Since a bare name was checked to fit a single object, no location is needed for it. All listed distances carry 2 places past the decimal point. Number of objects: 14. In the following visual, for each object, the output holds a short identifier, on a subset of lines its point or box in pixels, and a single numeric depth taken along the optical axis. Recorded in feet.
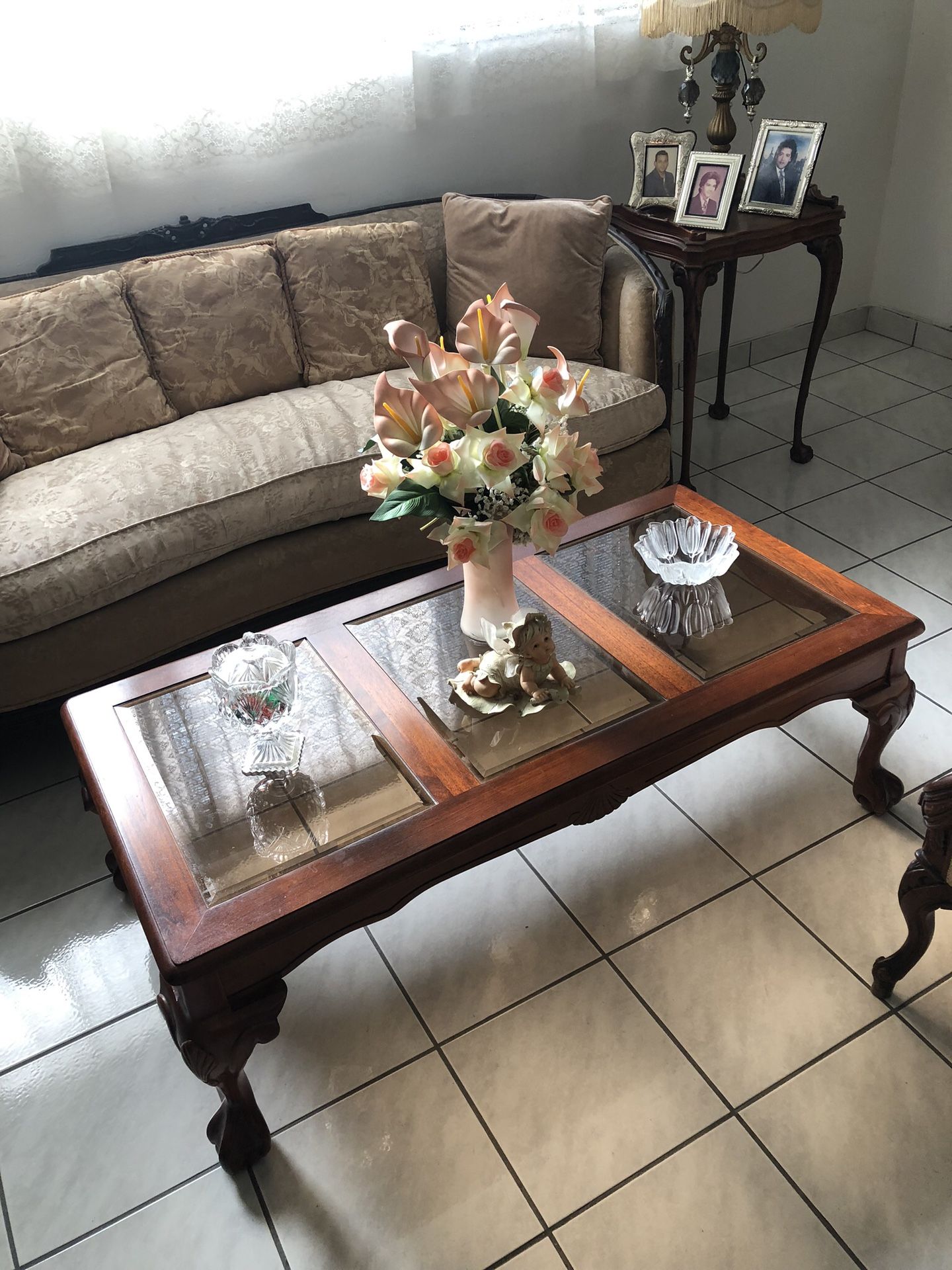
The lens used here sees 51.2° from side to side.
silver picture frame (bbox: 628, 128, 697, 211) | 8.73
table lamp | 7.90
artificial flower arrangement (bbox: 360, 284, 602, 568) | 4.44
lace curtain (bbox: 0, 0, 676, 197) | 7.47
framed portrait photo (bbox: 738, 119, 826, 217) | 8.54
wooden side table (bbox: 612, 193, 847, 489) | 8.31
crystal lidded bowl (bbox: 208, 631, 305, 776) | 4.62
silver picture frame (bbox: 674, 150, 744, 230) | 8.29
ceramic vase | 5.10
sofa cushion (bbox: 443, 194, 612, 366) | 8.11
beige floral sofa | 6.35
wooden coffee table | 4.03
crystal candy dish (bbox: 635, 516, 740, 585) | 5.62
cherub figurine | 4.62
